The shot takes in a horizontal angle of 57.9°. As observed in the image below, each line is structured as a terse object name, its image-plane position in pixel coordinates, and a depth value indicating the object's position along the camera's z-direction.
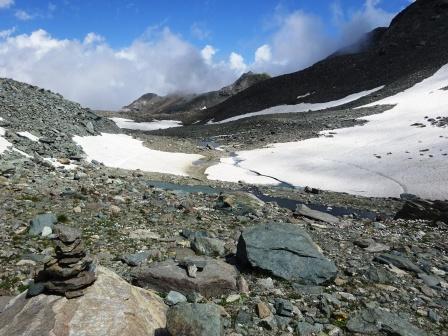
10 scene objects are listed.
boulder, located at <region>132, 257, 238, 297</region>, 10.14
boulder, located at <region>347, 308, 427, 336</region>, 9.16
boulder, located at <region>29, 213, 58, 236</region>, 13.33
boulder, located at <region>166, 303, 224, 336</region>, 7.53
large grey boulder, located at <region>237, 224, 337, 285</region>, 11.28
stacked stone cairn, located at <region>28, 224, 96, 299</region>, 7.77
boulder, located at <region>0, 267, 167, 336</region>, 7.05
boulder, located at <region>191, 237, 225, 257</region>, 13.05
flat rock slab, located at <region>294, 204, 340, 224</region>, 20.33
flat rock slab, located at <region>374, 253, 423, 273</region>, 13.17
